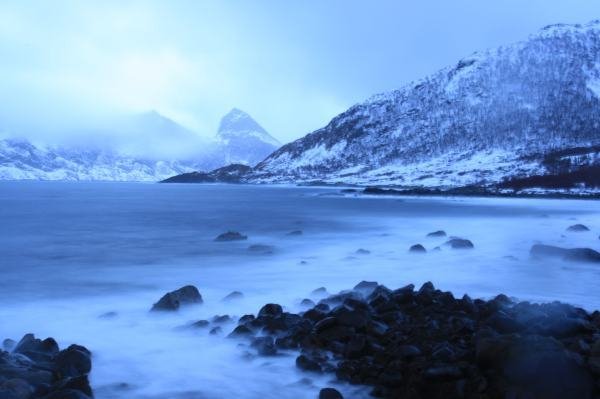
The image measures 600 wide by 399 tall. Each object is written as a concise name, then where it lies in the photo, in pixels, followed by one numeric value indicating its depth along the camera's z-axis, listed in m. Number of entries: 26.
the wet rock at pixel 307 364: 9.40
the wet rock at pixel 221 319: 12.61
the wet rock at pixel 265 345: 10.30
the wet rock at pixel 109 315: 13.38
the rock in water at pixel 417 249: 24.38
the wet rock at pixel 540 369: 7.29
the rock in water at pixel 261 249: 25.39
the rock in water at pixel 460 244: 25.30
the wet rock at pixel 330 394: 8.09
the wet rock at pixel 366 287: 15.14
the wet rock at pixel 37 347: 9.61
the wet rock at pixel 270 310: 12.55
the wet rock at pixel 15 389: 7.43
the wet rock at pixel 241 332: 11.40
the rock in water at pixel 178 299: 13.81
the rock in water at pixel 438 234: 31.27
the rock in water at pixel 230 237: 29.93
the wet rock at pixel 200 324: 12.31
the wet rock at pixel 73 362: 9.08
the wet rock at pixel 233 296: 15.10
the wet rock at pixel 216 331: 11.79
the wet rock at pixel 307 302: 14.27
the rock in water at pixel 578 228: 31.85
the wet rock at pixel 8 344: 10.83
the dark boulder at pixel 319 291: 15.51
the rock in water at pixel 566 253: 19.89
